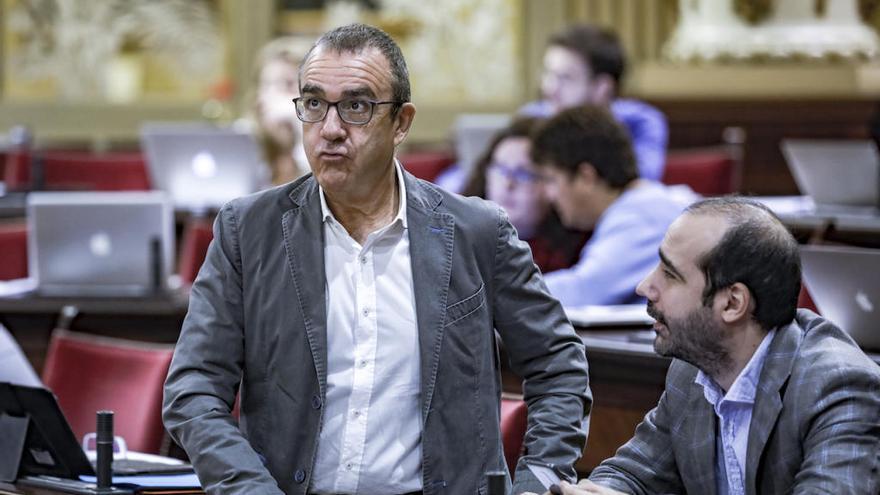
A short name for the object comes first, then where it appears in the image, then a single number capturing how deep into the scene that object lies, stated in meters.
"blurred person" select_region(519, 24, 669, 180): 13.83
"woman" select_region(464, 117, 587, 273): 10.41
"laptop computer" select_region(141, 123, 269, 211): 14.38
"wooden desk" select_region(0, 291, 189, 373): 10.13
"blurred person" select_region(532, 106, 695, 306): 9.51
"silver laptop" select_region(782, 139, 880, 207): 13.10
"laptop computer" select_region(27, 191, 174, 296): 10.37
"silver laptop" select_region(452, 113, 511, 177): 15.20
